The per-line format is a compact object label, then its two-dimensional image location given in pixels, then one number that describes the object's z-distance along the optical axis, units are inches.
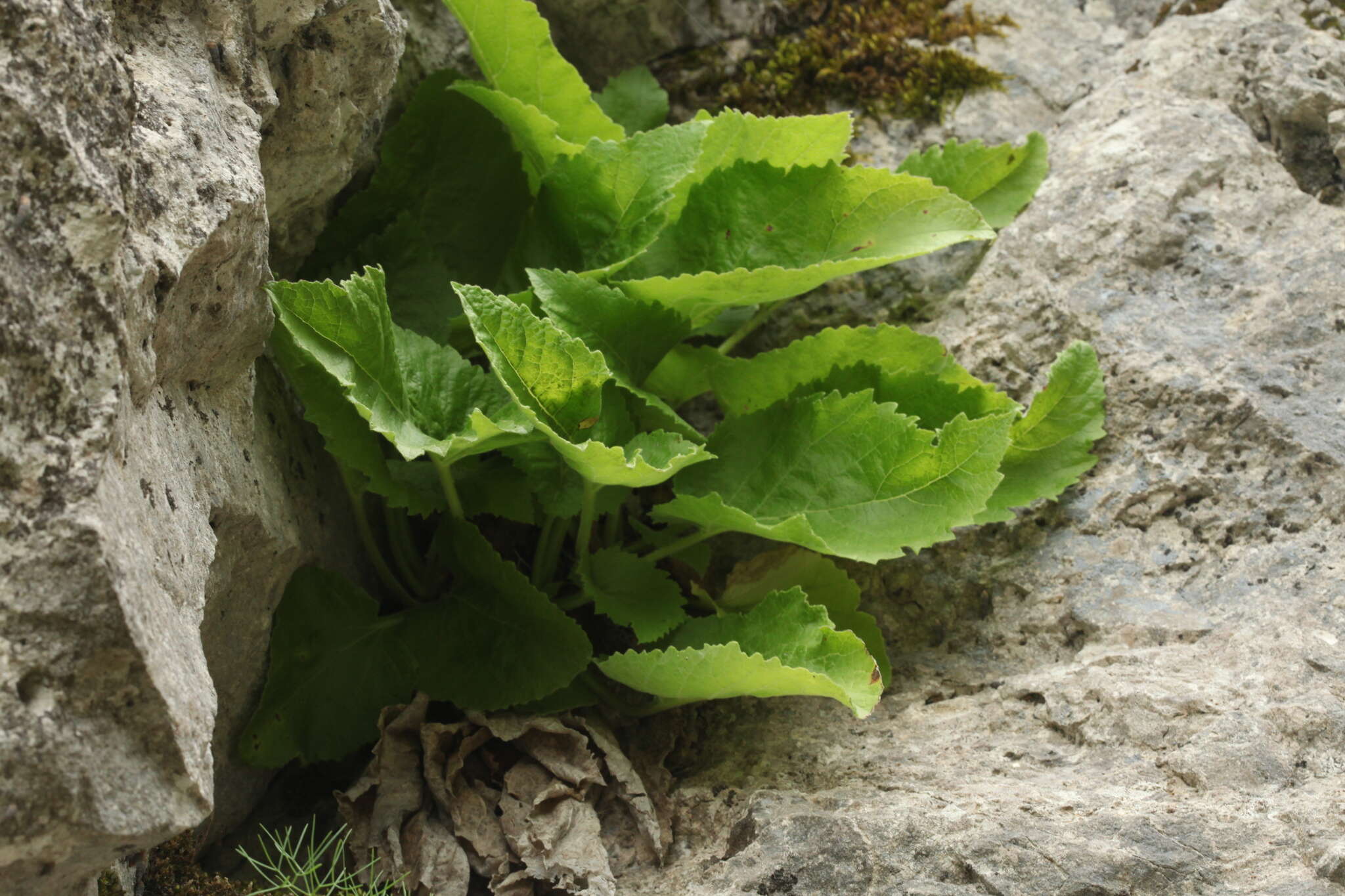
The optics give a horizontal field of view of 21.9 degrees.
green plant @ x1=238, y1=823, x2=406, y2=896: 41.9
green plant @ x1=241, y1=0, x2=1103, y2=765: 42.5
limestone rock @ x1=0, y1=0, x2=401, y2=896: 37.5
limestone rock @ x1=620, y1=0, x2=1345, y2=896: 41.3
